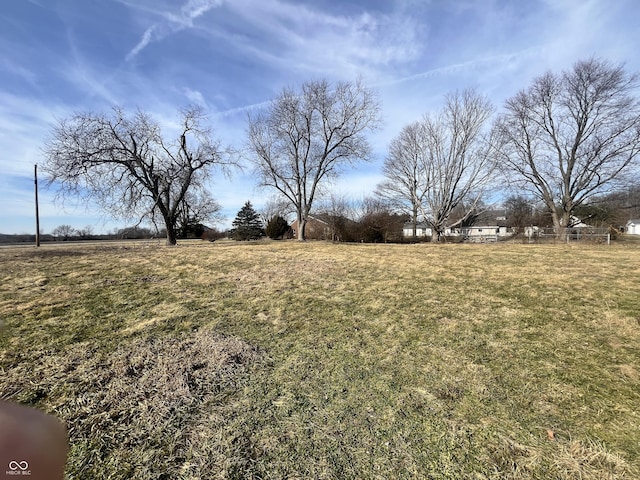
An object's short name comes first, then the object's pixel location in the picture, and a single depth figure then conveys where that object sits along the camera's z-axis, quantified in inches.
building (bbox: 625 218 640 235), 2187.5
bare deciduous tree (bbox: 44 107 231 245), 580.7
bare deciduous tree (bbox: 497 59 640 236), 811.4
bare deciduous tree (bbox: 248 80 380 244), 874.8
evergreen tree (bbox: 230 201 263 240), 1742.5
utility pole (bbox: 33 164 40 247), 693.4
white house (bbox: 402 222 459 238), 2247.8
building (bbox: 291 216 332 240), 1171.3
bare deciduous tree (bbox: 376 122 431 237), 1037.8
